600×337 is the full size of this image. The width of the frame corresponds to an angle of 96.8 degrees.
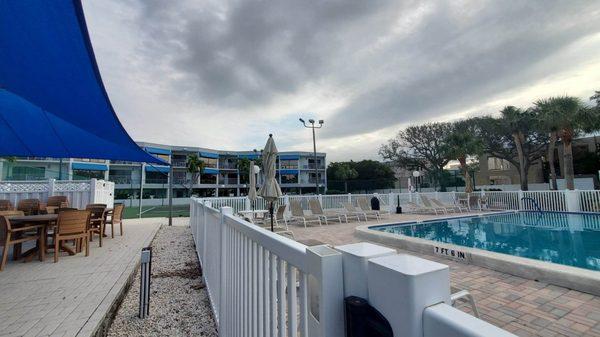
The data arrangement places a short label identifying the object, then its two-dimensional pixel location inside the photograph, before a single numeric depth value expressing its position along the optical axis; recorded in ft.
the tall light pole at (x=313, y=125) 59.72
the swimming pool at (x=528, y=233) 21.27
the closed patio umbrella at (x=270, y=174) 24.66
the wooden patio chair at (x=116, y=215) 25.11
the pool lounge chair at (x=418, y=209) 48.23
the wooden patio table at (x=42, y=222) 16.12
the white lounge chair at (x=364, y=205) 41.12
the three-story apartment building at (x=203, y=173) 118.62
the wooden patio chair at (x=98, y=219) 21.43
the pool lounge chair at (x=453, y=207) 47.71
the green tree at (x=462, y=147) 76.64
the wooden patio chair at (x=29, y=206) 22.79
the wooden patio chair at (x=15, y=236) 14.97
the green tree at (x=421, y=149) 104.22
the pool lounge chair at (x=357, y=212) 40.03
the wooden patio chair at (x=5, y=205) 23.62
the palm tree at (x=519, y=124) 76.48
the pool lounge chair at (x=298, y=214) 34.65
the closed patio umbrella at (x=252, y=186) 32.17
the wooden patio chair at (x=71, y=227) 16.43
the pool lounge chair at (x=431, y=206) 46.73
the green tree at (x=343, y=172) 159.02
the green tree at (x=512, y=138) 77.51
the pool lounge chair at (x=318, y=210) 36.76
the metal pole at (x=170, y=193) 37.78
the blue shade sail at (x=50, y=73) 7.77
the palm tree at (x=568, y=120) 54.13
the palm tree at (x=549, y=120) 57.29
